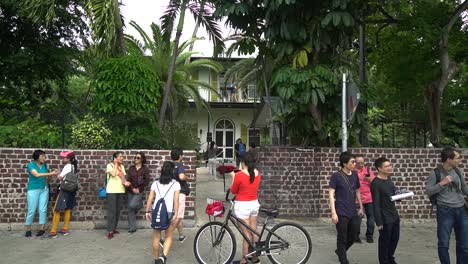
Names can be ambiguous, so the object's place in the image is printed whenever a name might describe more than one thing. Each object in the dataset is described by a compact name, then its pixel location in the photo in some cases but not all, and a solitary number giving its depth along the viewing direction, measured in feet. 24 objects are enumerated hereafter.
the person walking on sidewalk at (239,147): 69.91
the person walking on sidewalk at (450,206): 18.97
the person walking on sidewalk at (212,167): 61.05
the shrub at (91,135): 32.17
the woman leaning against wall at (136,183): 27.99
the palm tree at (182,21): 41.01
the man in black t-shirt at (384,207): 19.97
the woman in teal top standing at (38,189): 27.12
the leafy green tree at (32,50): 44.09
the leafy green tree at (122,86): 32.04
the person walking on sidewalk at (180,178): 24.73
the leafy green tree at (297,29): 29.86
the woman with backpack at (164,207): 20.65
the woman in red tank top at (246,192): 20.77
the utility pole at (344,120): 25.03
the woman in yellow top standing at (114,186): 27.76
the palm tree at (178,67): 80.23
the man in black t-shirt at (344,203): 20.40
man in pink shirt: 26.81
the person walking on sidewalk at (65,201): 27.45
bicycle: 20.98
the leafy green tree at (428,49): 40.09
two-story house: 104.22
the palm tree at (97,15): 33.86
